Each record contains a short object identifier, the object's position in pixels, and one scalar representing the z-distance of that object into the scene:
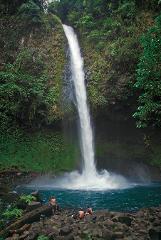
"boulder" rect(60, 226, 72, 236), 6.06
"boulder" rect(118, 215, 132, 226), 6.43
